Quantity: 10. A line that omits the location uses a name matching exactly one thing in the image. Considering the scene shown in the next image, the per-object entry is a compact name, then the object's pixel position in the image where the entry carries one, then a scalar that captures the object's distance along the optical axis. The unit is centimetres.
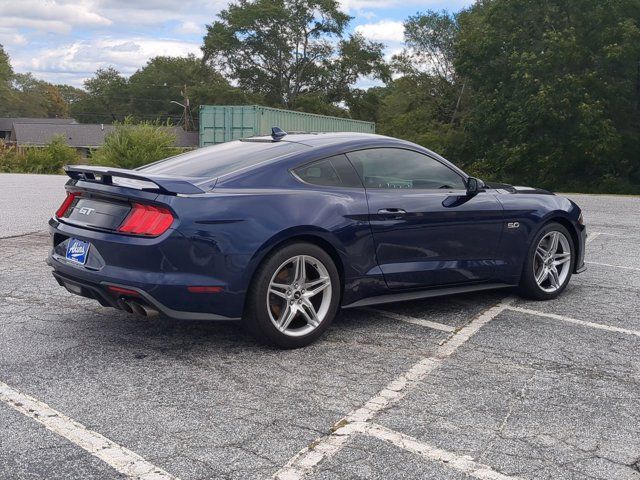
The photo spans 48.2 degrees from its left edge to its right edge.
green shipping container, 2822
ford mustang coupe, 428
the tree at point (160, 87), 9756
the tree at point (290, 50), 6309
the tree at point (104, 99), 10412
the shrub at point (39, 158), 3378
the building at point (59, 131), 7875
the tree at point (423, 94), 4991
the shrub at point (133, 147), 2292
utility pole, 6656
